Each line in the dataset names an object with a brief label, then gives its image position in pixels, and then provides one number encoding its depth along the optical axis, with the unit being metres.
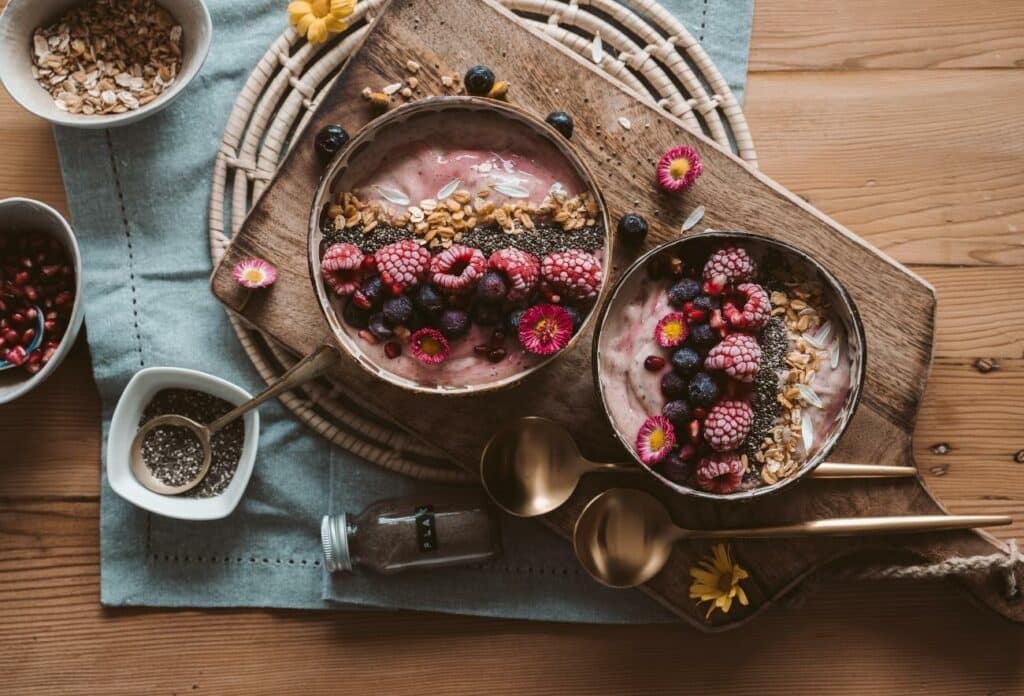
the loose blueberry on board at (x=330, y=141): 0.72
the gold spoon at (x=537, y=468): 0.73
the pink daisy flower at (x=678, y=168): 0.72
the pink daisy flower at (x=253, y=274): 0.72
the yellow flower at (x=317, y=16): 0.73
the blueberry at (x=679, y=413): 0.70
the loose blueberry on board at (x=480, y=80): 0.72
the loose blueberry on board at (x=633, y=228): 0.72
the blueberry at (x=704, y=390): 0.69
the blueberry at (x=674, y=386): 0.70
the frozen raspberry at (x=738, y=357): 0.68
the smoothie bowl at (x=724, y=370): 0.70
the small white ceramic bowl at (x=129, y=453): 0.74
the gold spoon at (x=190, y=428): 0.73
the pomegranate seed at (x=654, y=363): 0.70
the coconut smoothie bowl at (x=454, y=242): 0.69
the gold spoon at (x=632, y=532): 0.73
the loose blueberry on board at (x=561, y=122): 0.72
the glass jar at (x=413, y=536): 0.74
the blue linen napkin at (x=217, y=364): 0.76
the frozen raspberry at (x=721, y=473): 0.70
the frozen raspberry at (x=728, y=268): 0.70
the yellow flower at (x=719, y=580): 0.73
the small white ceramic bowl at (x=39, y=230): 0.74
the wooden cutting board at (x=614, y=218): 0.73
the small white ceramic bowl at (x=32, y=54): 0.74
